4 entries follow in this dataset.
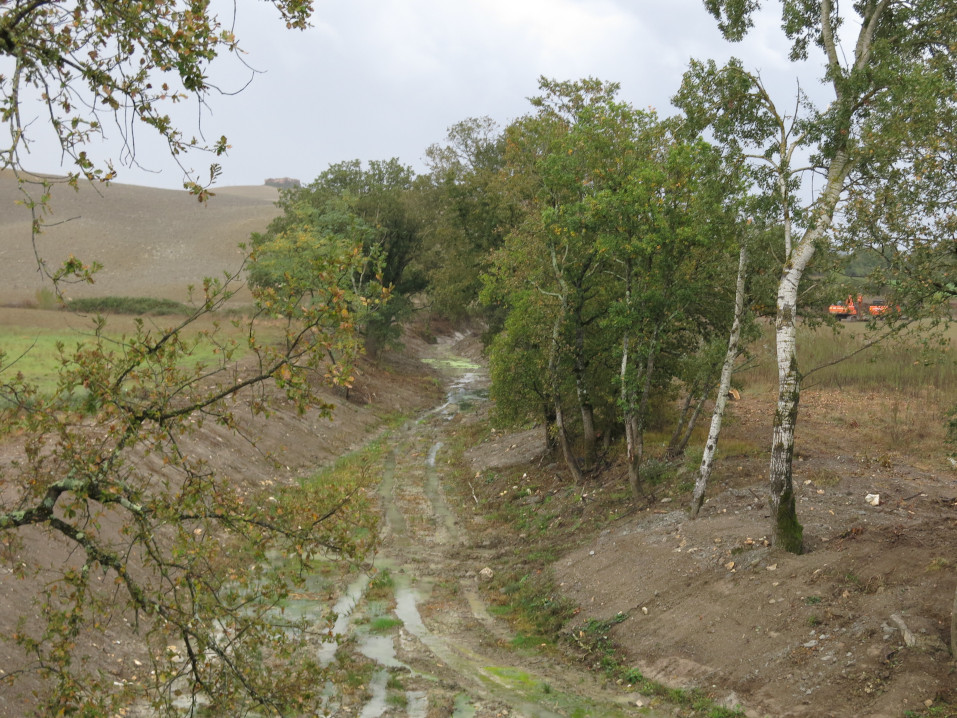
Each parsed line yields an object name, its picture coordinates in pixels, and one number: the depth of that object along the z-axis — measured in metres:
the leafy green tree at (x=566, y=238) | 22.22
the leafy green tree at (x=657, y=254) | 19.56
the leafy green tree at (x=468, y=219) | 43.31
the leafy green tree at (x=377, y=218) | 47.75
